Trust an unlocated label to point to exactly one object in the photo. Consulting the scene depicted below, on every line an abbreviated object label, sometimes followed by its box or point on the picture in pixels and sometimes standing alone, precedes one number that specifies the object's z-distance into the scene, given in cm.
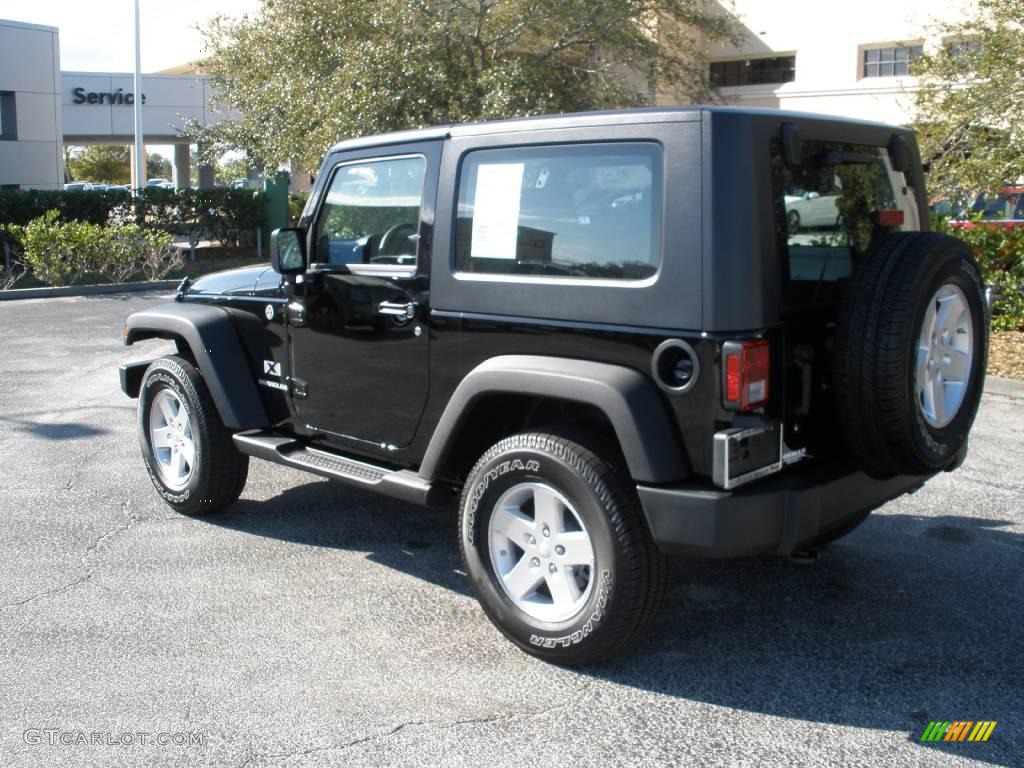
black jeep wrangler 352
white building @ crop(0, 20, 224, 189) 2795
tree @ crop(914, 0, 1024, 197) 988
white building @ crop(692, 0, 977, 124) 2634
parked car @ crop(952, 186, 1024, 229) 1088
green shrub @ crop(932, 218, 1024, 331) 1071
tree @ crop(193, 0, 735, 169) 1569
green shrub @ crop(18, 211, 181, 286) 1682
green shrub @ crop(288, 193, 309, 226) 2548
